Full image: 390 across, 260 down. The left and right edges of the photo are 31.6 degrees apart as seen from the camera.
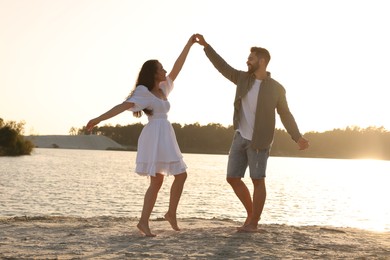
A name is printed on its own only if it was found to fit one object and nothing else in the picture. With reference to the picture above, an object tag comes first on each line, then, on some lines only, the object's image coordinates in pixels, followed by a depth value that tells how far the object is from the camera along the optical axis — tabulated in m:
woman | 7.93
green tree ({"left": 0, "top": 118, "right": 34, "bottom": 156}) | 83.97
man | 8.20
